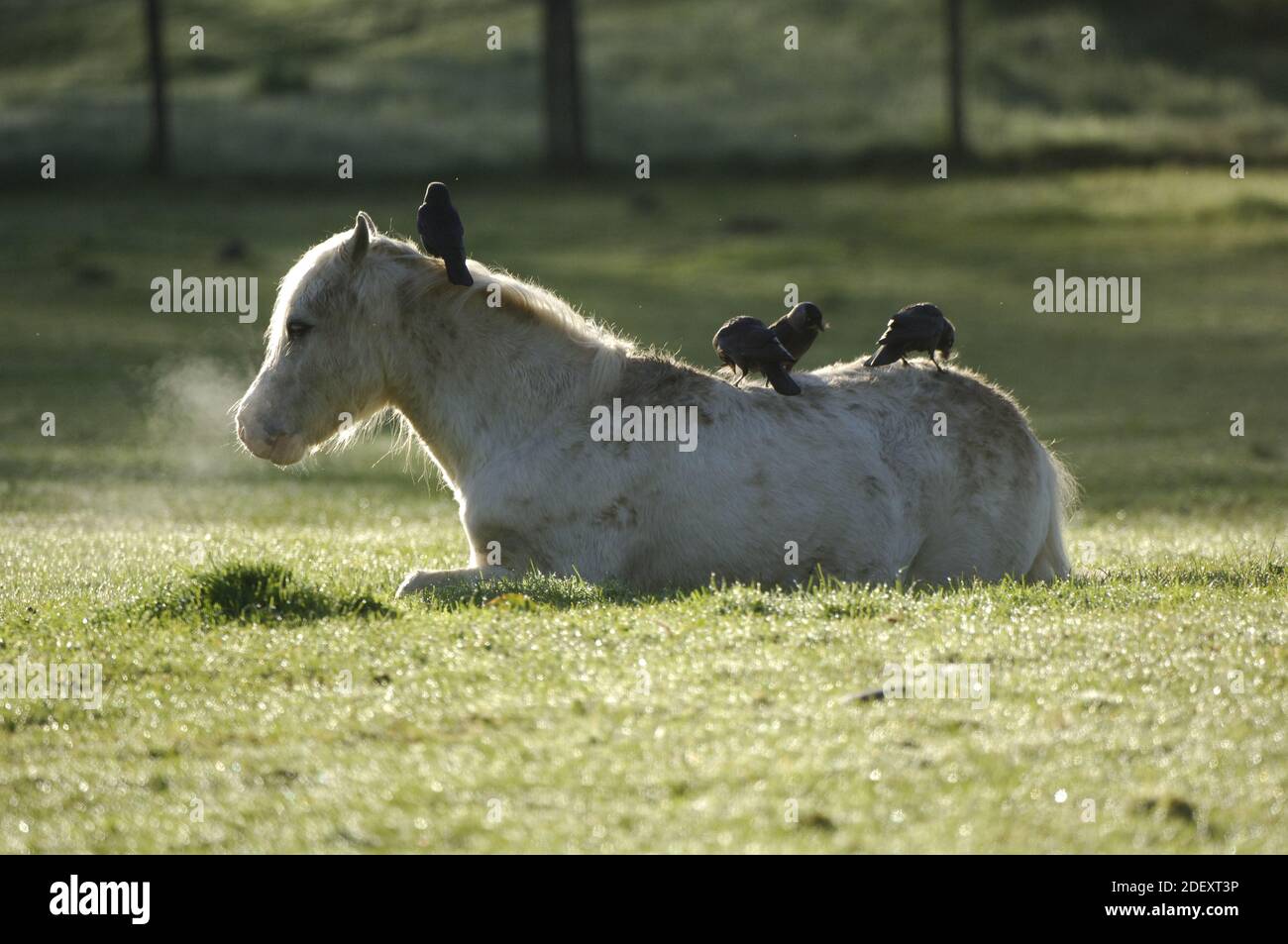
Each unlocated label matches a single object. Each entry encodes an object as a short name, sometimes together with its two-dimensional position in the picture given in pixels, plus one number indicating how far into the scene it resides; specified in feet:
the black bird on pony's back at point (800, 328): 36.81
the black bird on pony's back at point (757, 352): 33.60
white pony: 31.91
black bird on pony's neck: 32.45
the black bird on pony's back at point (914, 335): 35.78
